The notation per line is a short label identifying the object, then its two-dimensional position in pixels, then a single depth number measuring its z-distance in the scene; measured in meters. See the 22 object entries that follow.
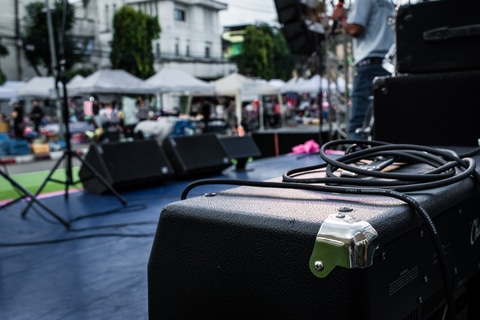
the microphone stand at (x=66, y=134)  3.25
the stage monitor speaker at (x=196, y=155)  4.18
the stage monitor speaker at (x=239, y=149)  4.56
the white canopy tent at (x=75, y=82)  13.73
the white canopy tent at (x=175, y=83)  15.09
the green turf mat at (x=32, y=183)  4.37
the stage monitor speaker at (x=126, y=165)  3.68
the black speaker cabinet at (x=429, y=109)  1.63
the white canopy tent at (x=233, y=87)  16.48
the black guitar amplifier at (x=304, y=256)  0.62
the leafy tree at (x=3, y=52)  22.06
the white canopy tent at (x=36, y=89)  16.88
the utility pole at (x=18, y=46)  26.83
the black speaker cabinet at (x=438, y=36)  1.72
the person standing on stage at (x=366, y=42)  3.19
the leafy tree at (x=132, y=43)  25.58
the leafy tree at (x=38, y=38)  24.80
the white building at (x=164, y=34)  28.38
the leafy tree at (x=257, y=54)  33.59
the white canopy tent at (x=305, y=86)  17.89
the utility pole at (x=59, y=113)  12.98
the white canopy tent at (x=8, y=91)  18.45
